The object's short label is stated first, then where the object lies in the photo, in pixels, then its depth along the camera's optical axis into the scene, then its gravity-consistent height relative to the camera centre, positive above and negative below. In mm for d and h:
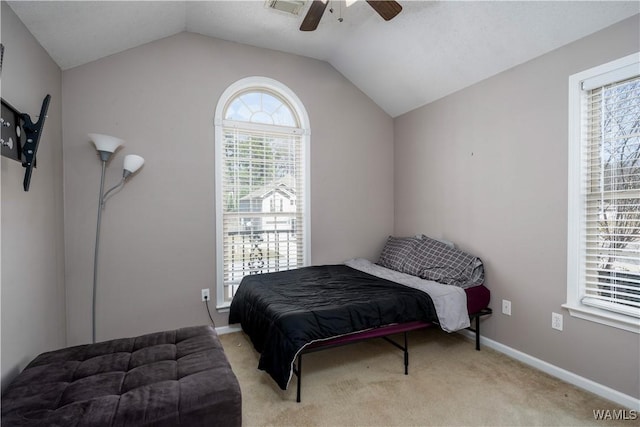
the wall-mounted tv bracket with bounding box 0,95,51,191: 1628 +398
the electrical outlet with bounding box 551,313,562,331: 2328 -833
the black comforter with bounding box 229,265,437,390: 2031 -725
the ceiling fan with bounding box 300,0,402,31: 1913 +1262
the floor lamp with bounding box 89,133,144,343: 2471 +365
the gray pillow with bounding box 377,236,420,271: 3369 -472
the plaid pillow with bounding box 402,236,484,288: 2844 -532
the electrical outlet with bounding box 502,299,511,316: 2703 -844
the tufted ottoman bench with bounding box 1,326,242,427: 1282 -825
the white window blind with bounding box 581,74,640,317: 2010 +88
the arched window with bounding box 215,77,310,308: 3209 +294
